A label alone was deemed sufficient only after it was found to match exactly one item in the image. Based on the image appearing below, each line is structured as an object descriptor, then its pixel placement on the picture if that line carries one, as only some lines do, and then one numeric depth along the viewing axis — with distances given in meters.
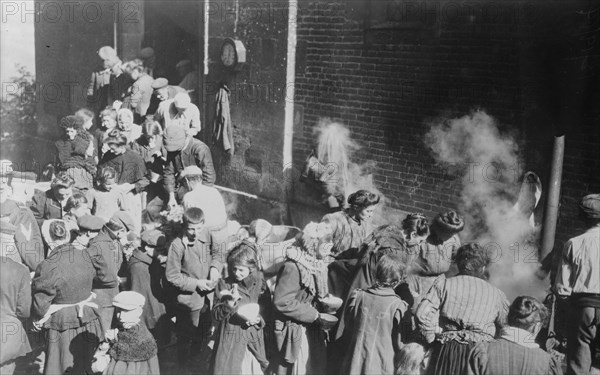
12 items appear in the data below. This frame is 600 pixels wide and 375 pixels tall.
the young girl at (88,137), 9.30
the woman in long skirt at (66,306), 5.92
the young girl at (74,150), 8.70
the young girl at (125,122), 9.19
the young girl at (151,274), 6.72
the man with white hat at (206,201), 7.64
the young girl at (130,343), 5.08
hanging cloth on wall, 11.72
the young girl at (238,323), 5.70
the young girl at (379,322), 5.57
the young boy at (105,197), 7.78
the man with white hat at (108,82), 12.60
